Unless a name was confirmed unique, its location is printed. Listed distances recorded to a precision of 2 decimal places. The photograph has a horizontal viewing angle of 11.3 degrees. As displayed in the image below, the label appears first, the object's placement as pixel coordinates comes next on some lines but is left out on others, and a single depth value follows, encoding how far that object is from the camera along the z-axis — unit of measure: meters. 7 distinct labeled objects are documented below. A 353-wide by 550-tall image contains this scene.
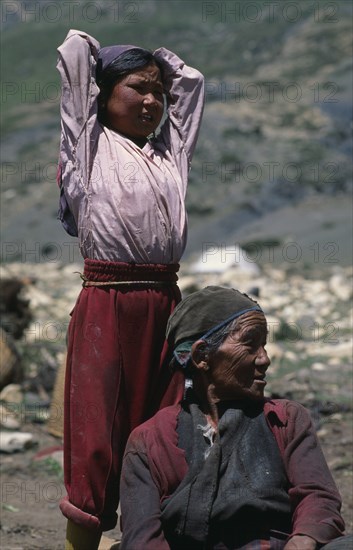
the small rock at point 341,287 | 19.32
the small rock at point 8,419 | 10.66
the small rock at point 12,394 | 11.70
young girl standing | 5.30
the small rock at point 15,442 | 9.83
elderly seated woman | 4.32
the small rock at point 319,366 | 13.13
